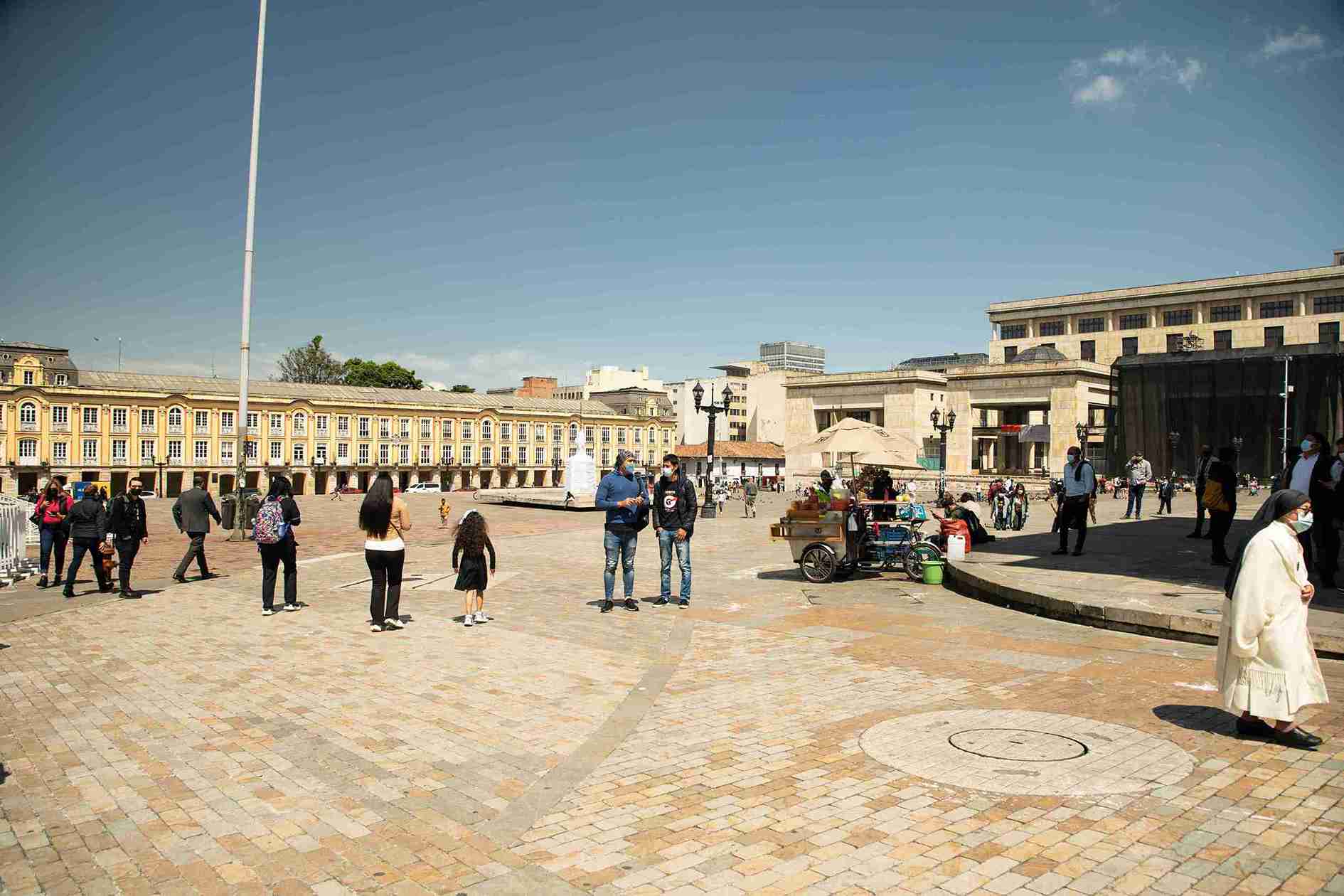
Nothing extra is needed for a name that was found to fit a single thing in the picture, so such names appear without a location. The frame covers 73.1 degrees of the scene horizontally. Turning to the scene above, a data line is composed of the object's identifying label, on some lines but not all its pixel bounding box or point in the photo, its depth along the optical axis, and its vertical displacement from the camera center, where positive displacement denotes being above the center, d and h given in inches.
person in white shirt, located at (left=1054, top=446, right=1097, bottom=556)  561.6 -19.8
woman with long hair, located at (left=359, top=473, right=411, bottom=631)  400.2 -41.8
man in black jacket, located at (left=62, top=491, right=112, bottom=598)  517.0 -44.1
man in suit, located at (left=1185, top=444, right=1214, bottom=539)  600.4 -6.9
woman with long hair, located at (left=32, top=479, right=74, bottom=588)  562.3 -42.9
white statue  1678.2 -35.3
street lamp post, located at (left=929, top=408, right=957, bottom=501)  1962.4 +70.0
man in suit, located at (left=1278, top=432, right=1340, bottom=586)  440.5 -13.8
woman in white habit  220.8 -43.6
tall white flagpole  929.5 +179.2
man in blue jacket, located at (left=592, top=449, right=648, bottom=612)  460.4 -30.1
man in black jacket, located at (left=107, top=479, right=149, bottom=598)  496.7 -41.9
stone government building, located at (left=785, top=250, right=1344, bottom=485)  2886.3 +319.3
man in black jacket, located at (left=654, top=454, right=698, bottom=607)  471.8 -29.2
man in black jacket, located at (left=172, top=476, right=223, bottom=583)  553.0 -37.1
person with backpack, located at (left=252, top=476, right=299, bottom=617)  443.2 -41.6
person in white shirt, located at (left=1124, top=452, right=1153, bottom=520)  1045.2 -29.0
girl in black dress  413.7 -48.8
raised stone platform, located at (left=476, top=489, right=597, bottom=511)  1592.0 -88.7
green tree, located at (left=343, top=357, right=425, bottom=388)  4087.1 +361.7
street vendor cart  530.3 -49.9
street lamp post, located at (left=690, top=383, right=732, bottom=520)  1333.7 +71.5
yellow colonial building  2886.3 +80.8
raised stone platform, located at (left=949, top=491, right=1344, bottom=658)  366.3 -64.0
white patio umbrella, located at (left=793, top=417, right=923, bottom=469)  771.4 +11.9
